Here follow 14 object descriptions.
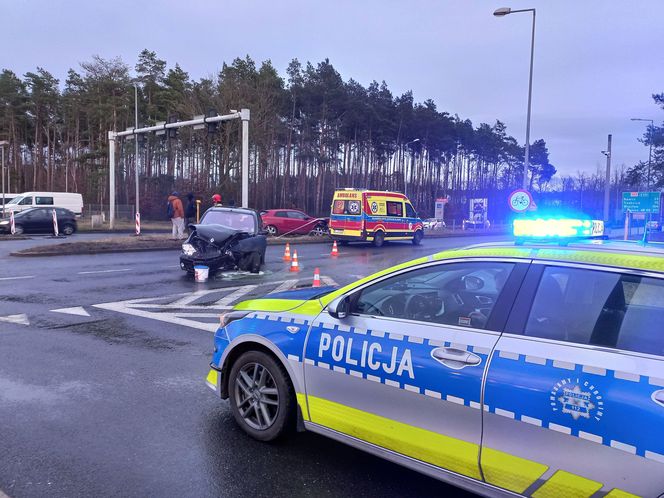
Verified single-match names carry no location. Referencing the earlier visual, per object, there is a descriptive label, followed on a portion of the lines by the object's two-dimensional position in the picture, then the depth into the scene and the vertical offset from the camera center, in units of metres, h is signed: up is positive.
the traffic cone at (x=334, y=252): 19.23 -1.49
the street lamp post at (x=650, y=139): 40.69 +6.33
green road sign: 21.89 +0.64
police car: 2.39 -0.83
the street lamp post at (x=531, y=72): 19.98 +5.93
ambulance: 23.94 -0.21
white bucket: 12.03 -1.47
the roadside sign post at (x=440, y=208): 46.41 +0.47
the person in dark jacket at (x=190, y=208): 20.97 +0.03
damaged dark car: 12.68 -0.82
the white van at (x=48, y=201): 35.38 +0.36
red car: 29.34 -0.70
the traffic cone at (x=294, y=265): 14.59 -1.53
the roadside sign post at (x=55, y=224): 25.83 -0.88
